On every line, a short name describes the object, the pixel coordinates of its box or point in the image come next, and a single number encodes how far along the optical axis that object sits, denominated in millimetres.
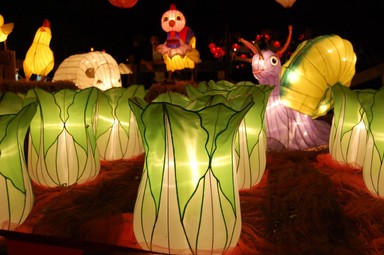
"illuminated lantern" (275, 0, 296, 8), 5754
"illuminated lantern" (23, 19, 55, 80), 6625
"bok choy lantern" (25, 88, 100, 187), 2410
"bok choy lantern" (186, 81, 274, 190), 2418
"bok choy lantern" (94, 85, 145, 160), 3023
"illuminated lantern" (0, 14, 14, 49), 5988
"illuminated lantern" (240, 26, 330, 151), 4090
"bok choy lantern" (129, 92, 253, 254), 1525
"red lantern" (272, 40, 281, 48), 9480
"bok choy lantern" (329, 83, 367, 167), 2893
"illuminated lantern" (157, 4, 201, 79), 8141
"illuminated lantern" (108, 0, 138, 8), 6613
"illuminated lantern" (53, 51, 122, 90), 6285
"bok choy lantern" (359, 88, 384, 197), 2298
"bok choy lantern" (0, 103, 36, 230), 1720
